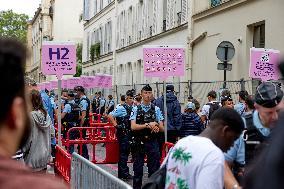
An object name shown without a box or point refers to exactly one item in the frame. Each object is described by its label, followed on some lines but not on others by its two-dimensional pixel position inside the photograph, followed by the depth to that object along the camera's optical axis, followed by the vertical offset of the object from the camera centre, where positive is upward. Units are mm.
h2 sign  12203 +491
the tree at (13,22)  102438 +10283
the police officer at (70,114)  15406 -802
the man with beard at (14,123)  1881 -128
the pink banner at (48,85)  40200 -161
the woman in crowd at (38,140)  7312 -691
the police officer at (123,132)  11914 -979
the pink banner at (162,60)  13430 +498
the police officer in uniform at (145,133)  9984 -821
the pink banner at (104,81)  25641 +72
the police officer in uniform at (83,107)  15470 -611
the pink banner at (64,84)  35094 -78
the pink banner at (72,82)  31997 +36
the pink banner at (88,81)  27284 +77
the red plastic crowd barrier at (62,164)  8602 -1222
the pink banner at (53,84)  38919 -88
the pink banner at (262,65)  12664 +373
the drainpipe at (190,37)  23177 +1720
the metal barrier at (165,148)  10581 -1161
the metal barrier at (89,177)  5048 -930
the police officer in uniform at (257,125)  4414 -312
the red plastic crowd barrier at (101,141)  13828 -1338
